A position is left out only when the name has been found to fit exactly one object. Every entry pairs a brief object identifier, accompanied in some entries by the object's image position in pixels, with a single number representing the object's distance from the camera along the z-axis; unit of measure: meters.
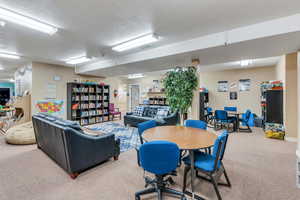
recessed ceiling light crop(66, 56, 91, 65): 4.81
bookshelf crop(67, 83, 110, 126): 6.21
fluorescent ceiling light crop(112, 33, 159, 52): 3.13
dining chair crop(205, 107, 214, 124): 6.70
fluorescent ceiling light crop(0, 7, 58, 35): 2.24
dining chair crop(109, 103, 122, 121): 7.52
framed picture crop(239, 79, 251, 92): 6.68
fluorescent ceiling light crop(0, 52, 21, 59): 4.46
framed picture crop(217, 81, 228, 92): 7.22
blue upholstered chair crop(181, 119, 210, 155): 2.92
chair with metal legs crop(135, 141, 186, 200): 1.58
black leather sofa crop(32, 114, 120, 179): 2.29
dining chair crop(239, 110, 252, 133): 5.33
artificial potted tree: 3.25
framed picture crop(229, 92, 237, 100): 7.00
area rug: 3.89
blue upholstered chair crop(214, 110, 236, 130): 5.29
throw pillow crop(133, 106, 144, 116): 6.34
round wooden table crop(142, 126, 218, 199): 1.86
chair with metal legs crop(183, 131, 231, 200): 1.78
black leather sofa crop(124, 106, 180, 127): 4.97
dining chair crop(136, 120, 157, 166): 2.65
